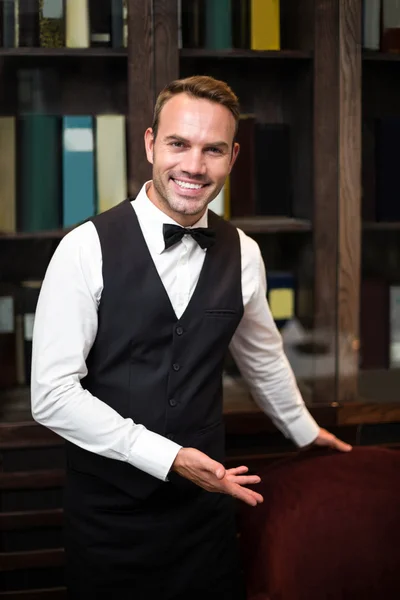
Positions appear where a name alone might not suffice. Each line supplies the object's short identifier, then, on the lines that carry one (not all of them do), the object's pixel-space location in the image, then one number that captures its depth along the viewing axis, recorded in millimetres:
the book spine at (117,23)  2354
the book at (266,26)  2457
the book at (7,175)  2396
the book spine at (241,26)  2453
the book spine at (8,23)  2328
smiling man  1774
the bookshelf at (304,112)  2365
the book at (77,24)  2359
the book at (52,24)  2348
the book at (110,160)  2422
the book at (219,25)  2430
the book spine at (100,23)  2361
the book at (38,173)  2414
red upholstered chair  1677
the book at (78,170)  2426
